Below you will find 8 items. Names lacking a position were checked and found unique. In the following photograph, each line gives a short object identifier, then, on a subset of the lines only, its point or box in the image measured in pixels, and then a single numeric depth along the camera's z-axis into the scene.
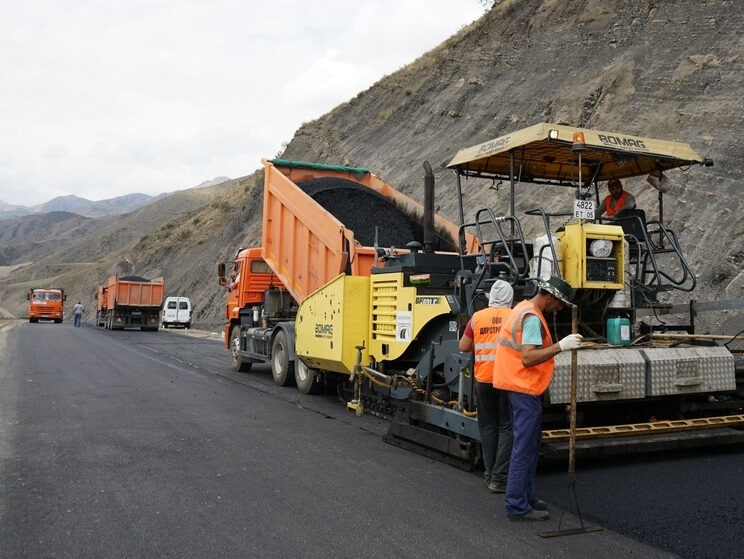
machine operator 6.86
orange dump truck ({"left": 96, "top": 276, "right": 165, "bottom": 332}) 30.73
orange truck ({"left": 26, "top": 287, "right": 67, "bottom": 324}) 42.34
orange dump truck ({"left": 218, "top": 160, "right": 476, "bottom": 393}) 7.89
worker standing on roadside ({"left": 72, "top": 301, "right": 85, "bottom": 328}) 35.59
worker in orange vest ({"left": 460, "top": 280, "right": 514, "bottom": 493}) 4.84
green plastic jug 5.98
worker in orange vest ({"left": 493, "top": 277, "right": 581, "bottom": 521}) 4.23
